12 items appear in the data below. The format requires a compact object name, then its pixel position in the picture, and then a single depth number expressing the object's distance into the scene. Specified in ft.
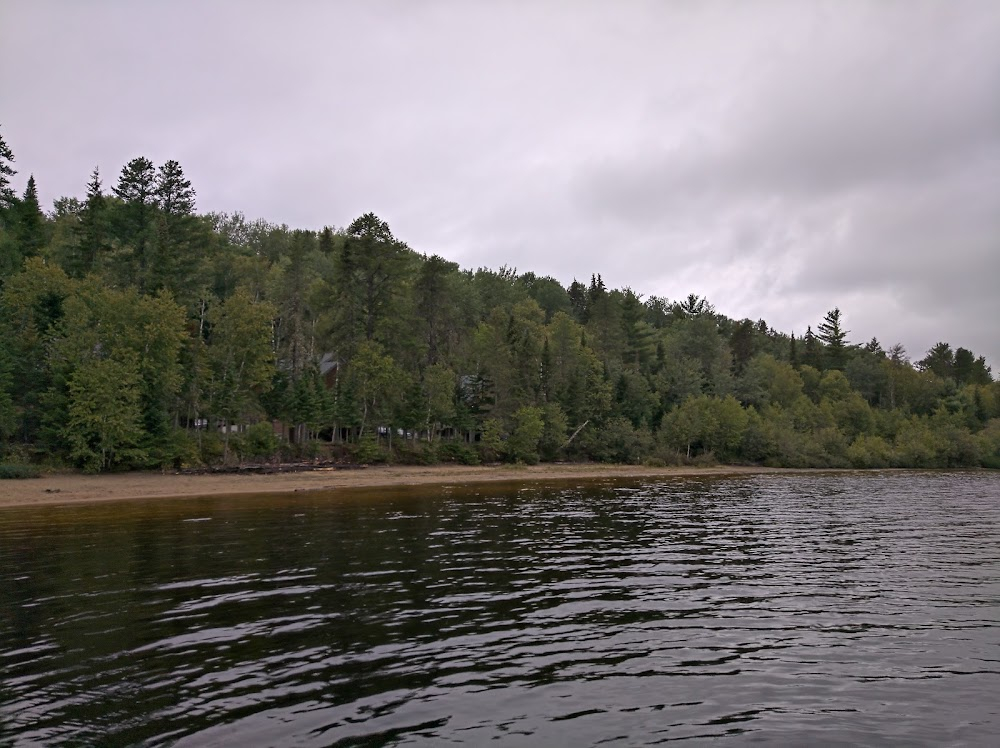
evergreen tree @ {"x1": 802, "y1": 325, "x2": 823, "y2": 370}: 499.92
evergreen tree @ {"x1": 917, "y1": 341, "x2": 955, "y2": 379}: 540.11
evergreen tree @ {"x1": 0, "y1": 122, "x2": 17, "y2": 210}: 186.39
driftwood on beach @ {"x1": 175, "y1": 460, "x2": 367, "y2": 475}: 174.40
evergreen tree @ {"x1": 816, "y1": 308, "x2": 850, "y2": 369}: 495.41
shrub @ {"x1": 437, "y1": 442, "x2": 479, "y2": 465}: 240.32
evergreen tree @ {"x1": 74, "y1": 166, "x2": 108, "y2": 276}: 211.41
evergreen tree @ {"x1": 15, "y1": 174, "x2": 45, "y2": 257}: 210.38
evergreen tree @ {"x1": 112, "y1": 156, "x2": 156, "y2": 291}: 215.31
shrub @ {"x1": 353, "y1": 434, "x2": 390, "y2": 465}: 218.59
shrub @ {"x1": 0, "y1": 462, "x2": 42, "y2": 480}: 145.48
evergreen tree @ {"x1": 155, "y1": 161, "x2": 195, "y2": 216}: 225.76
